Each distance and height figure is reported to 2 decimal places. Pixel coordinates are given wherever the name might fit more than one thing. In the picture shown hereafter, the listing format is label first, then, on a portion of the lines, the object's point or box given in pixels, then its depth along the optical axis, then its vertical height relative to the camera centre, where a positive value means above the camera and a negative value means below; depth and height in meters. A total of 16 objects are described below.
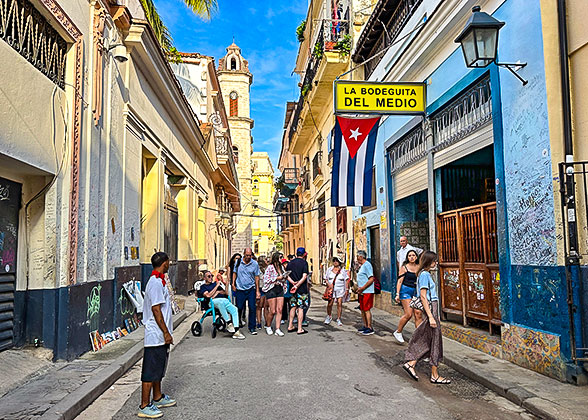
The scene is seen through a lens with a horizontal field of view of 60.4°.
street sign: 9.75 +2.93
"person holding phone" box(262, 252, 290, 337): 10.13 -0.78
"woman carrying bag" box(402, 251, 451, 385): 6.17 -1.05
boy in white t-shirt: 4.98 -0.83
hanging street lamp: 6.73 +2.79
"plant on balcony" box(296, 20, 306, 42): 27.30 +11.80
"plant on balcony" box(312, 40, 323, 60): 18.66 +7.43
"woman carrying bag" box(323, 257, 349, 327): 11.35 -0.88
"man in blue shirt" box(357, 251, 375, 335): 9.92 -0.90
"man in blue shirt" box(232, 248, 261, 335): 10.36 -0.70
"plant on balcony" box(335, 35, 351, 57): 17.37 +6.94
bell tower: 49.78 +14.44
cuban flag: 11.23 +1.99
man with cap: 10.04 -0.79
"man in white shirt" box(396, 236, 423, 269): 11.18 -0.08
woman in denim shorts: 8.38 -0.68
